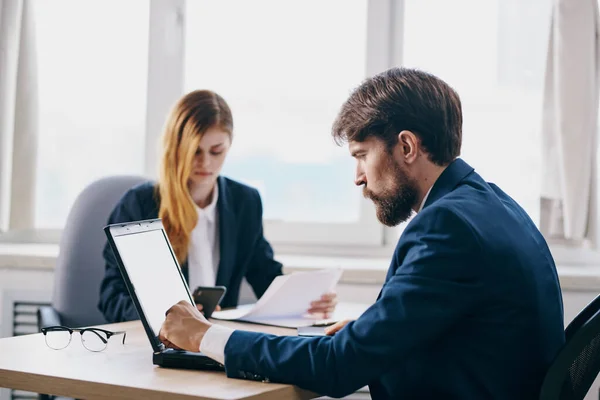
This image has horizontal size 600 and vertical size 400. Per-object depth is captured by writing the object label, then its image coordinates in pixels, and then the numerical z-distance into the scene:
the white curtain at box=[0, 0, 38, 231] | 3.11
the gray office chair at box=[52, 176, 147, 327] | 2.32
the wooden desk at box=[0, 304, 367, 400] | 1.20
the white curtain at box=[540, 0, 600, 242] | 2.80
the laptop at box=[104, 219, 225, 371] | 1.37
